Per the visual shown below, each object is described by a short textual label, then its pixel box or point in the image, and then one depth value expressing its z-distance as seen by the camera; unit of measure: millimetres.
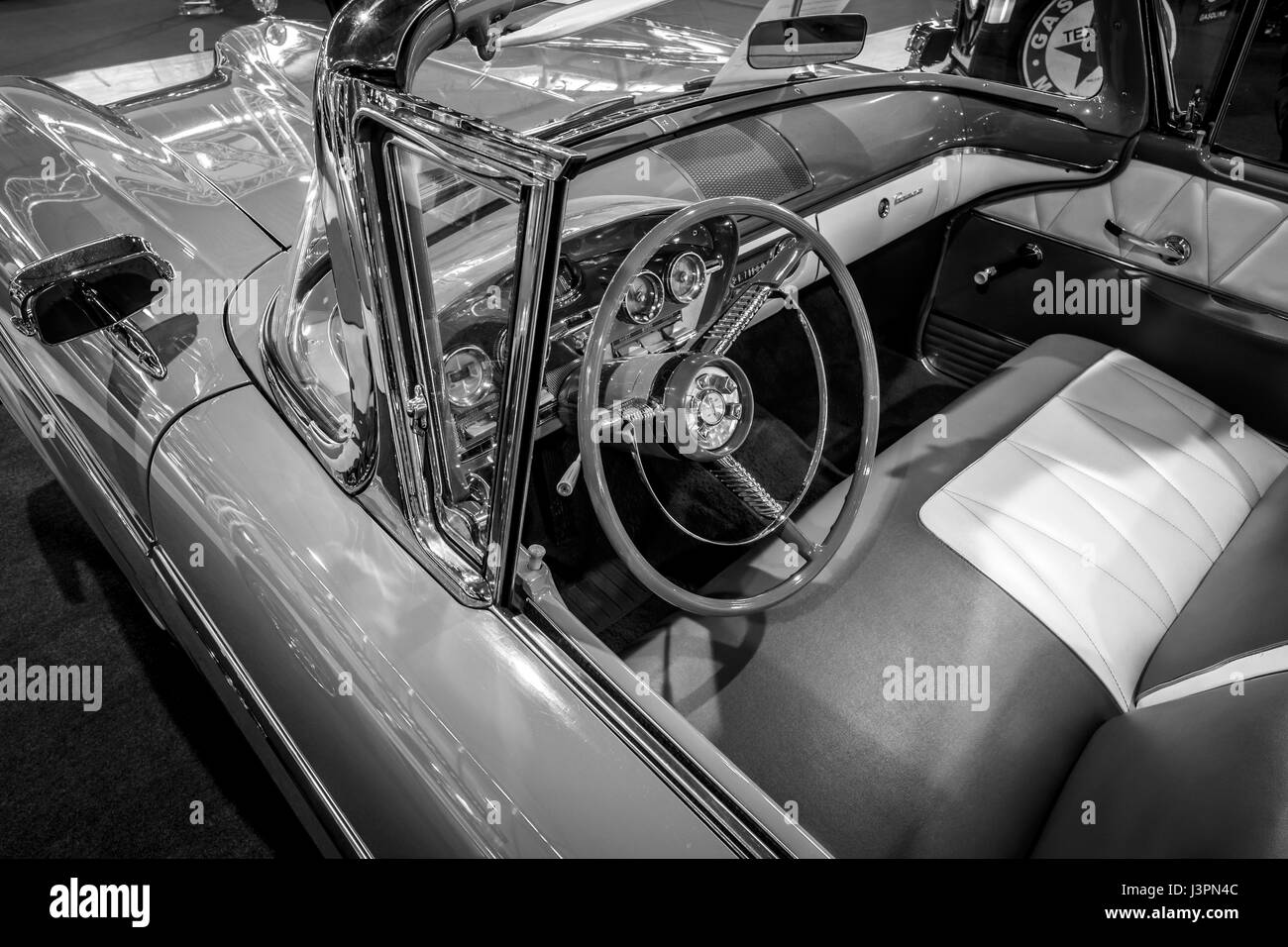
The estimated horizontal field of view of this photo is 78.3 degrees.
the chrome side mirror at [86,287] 1120
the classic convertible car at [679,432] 876
